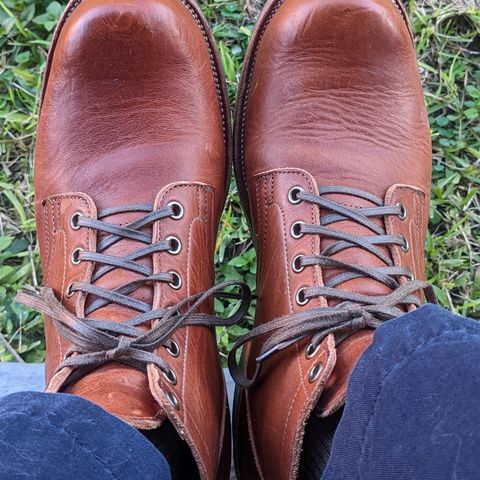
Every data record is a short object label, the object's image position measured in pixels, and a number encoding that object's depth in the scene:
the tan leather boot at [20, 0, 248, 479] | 0.29
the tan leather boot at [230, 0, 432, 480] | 0.30
